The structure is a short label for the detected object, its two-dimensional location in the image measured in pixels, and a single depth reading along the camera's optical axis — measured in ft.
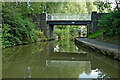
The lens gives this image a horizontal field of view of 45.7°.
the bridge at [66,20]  61.90
